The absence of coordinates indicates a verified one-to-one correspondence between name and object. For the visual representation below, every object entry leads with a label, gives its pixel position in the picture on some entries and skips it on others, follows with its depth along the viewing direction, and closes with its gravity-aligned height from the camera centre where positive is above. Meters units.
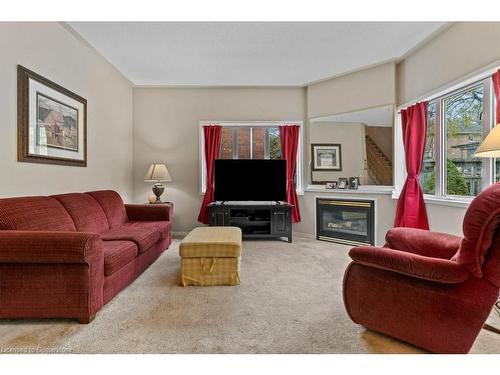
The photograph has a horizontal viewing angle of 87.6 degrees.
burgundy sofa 1.76 -0.59
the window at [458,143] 2.62 +0.47
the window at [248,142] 4.79 +0.76
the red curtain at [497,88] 2.28 +0.85
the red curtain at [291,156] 4.63 +0.50
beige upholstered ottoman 2.47 -0.75
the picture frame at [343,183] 4.32 +0.01
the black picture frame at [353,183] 4.21 +0.01
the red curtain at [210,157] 4.64 +0.48
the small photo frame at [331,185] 4.42 -0.02
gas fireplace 3.99 -0.60
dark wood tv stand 4.25 -0.58
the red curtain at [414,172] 3.25 +0.15
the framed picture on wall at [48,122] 2.38 +0.64
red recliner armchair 1.31 -0.59
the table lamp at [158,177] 4.25 +0.11
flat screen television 4.45 +0.06
